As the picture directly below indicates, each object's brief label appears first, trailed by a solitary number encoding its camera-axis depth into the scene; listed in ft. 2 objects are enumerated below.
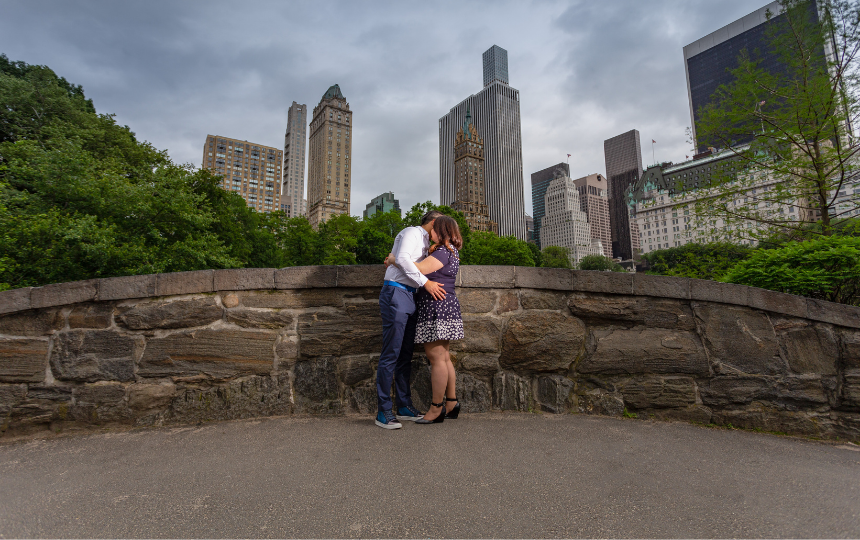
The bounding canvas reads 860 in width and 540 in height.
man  10.73
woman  10.93
